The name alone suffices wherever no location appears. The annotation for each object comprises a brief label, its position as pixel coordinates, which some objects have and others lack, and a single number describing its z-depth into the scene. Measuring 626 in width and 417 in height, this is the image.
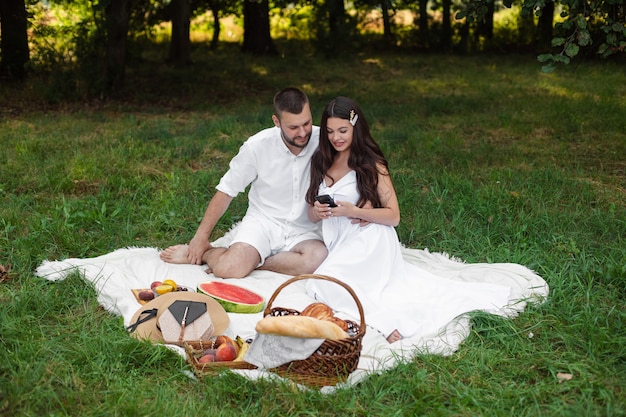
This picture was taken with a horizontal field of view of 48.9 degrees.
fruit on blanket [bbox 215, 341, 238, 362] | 3.74
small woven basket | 3.62
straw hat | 4.04
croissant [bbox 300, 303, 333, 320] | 3.95
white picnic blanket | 4.03
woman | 4.49
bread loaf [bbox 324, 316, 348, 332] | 3.84
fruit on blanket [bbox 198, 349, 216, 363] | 3.71
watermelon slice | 4.54
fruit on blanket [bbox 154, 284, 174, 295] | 4.61
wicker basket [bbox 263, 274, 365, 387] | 3.48
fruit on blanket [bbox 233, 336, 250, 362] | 3.77
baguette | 3.41
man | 5.24
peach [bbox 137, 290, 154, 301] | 4.61
